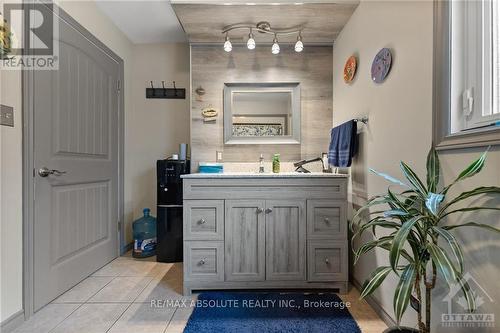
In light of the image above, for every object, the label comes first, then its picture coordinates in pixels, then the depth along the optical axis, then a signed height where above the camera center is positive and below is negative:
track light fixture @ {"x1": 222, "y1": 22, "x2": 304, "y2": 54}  2.30 +1.22
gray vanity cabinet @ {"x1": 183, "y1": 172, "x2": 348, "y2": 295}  1.95 -0.51
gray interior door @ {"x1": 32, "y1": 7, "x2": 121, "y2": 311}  1.77 -0.01
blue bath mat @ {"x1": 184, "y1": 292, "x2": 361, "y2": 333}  1.56 -0.99
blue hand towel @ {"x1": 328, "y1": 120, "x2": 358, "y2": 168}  1.96 +0.15
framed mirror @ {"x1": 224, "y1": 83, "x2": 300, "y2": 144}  2.64 +0.51
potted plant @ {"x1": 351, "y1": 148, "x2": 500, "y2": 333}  0.86 -0.26
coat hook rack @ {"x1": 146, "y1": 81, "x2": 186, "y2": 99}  3.03 +0.83
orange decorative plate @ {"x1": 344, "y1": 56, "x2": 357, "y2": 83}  2.07 +0.78
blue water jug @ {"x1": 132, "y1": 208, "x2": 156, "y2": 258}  2.73 -0.80
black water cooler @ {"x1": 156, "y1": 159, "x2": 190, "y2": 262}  2.63 -0.44
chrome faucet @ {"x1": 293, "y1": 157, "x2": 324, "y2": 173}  2.53 -0.01
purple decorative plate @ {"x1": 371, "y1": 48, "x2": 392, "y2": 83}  1.58 +0.63
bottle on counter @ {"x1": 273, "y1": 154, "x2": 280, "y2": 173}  2.51 -0.02
